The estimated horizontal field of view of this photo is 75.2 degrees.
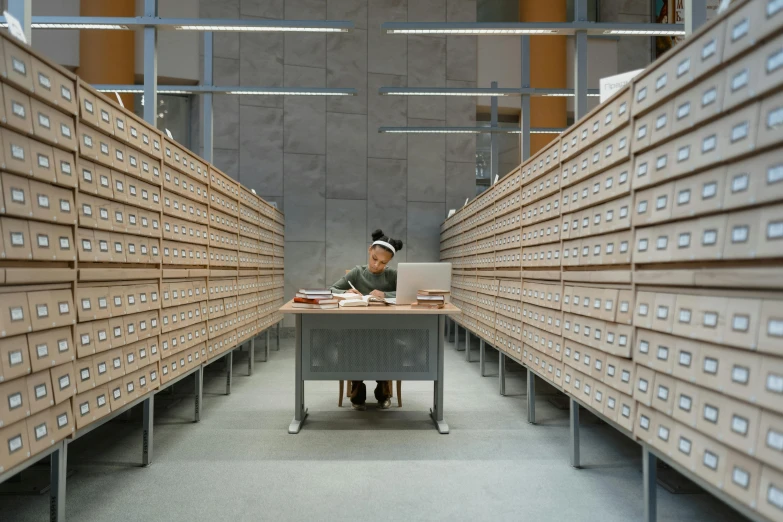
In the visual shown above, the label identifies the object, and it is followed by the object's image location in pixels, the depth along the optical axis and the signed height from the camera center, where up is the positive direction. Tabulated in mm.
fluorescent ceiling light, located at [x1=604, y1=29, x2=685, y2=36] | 3704 +1724
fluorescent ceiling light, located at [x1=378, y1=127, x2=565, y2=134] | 6734 +1835
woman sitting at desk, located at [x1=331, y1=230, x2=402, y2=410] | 4168 -120
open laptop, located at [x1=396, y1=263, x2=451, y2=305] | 3718 -105
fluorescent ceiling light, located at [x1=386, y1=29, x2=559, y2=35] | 3719 +1748
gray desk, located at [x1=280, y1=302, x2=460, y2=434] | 3672 -612
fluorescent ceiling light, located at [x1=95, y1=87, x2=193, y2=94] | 4993 +1755
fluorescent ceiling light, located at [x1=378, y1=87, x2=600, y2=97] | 5414 +1937
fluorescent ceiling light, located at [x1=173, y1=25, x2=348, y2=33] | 3729 +1744
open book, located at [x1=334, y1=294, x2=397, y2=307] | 3754 -275
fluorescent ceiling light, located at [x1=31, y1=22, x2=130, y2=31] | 3631 +1770
